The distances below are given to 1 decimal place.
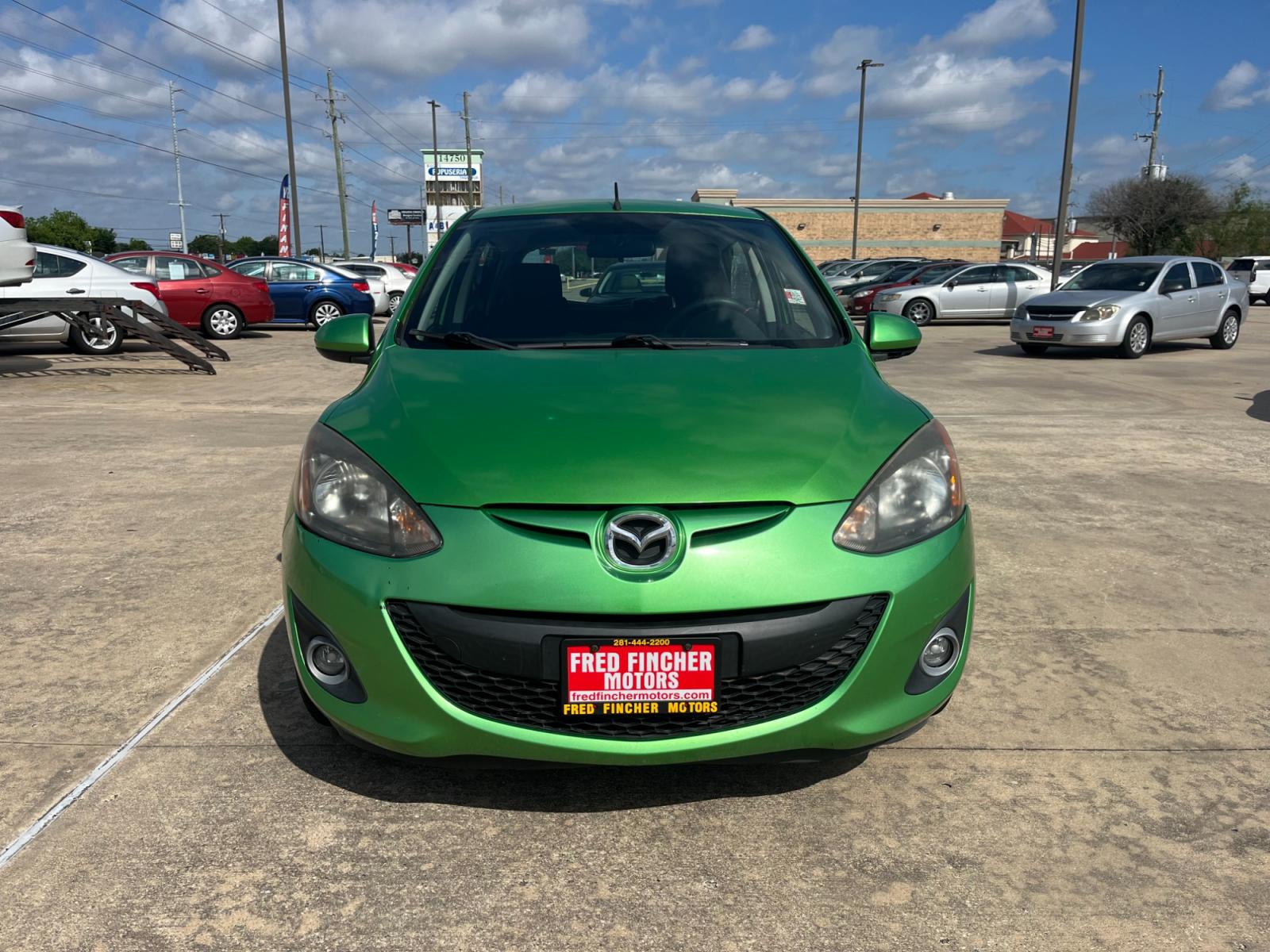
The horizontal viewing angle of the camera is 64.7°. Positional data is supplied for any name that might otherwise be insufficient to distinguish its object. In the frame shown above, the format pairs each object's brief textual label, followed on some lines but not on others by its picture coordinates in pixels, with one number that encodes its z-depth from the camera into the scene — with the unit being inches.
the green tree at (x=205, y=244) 3839.1
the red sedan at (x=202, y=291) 660.1
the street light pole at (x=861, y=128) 1647.4
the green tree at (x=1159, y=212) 2100.1
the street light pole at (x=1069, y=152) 806.5
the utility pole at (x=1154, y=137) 2288.4
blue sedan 763.4
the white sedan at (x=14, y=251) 427.2
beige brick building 2849.4
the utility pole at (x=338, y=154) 1686.8
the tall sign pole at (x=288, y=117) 1170.0
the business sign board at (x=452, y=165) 3469.5
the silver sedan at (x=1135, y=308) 570.6
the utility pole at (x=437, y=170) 2313.9
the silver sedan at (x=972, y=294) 846.5
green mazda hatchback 85.4
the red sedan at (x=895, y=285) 890.7
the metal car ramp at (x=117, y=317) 448.1
